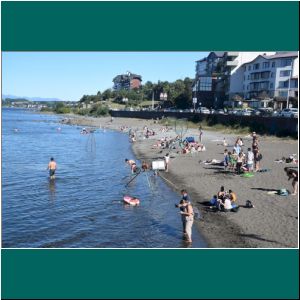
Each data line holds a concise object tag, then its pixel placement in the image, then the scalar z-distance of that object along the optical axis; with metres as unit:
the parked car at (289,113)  37.35
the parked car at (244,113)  45.04
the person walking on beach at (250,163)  20.45
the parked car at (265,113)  41.39
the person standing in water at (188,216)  11.38
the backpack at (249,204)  14.42
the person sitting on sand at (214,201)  14.79
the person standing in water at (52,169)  22.30
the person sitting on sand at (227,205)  14.12
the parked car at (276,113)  39.86
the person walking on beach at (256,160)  20.85
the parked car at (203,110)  53.51
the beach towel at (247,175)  19.45
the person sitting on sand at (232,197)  14.51
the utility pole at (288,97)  49.67
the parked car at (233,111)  47.66
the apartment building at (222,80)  63.59
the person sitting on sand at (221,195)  14.38
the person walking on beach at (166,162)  23.13
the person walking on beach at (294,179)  15.48
